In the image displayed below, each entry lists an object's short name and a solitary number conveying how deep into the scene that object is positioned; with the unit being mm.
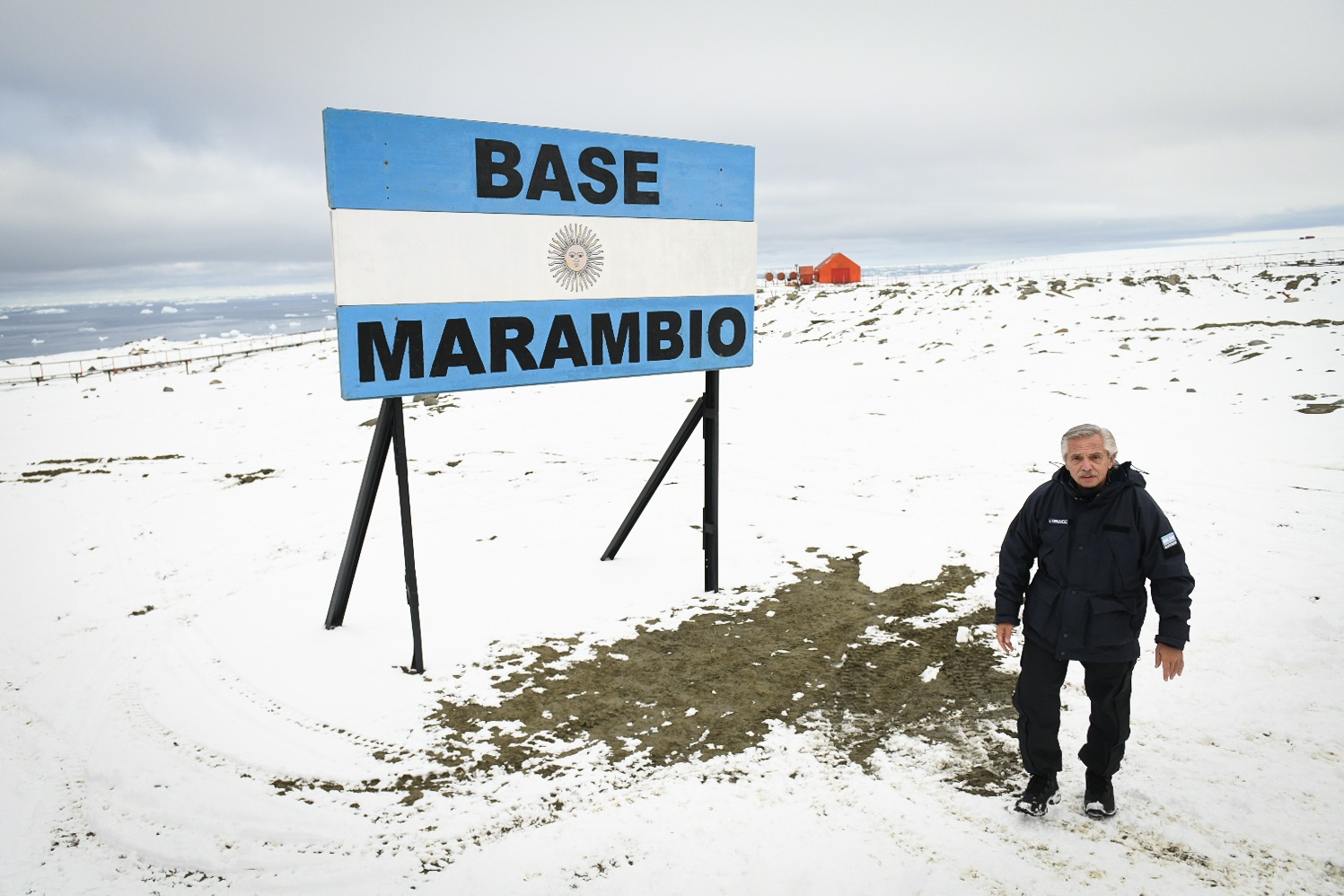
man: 3297
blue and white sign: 4918
